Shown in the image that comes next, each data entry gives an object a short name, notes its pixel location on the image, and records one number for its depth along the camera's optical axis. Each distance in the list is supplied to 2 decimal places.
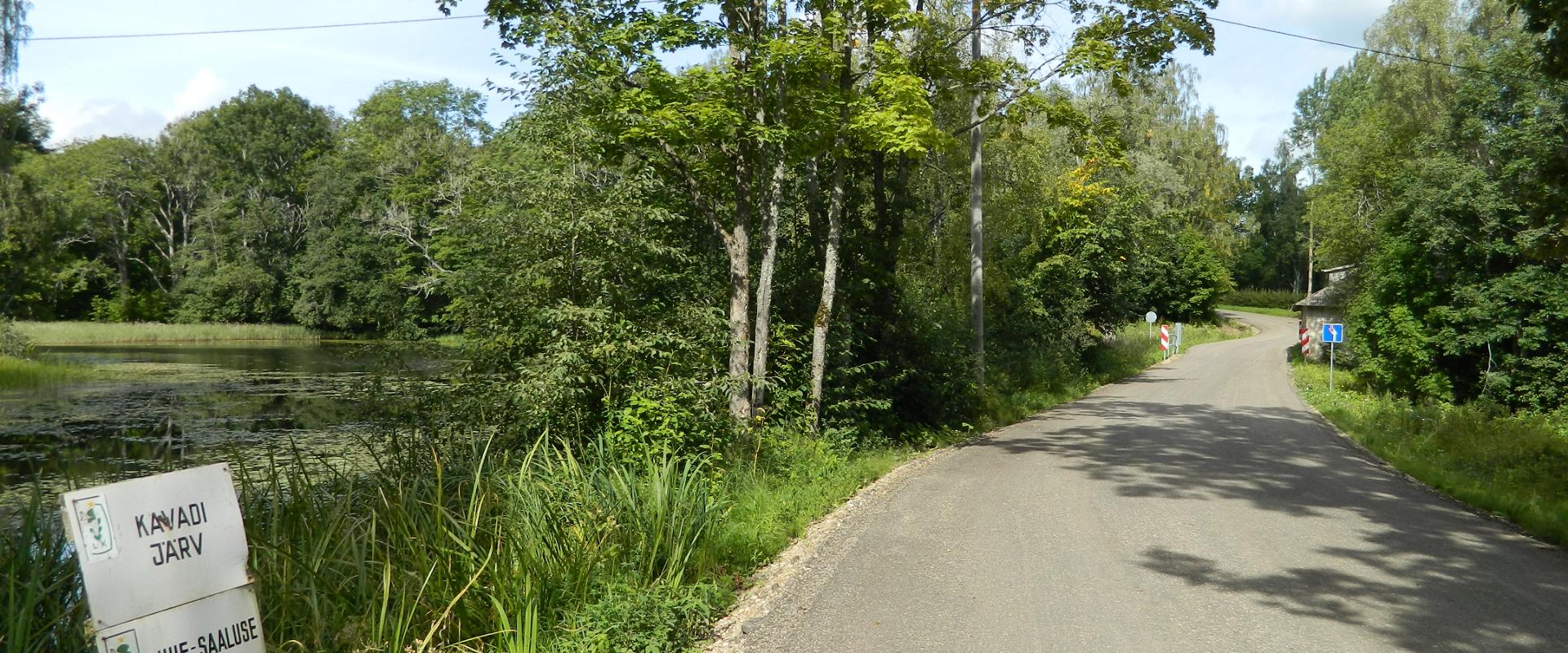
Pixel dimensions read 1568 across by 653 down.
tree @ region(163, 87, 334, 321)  58.81
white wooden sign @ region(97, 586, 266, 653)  2.80
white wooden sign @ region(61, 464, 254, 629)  2.75
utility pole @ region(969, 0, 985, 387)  21.42
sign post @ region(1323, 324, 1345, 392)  27.58
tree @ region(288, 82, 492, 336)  51.16
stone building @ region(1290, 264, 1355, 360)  41.38
